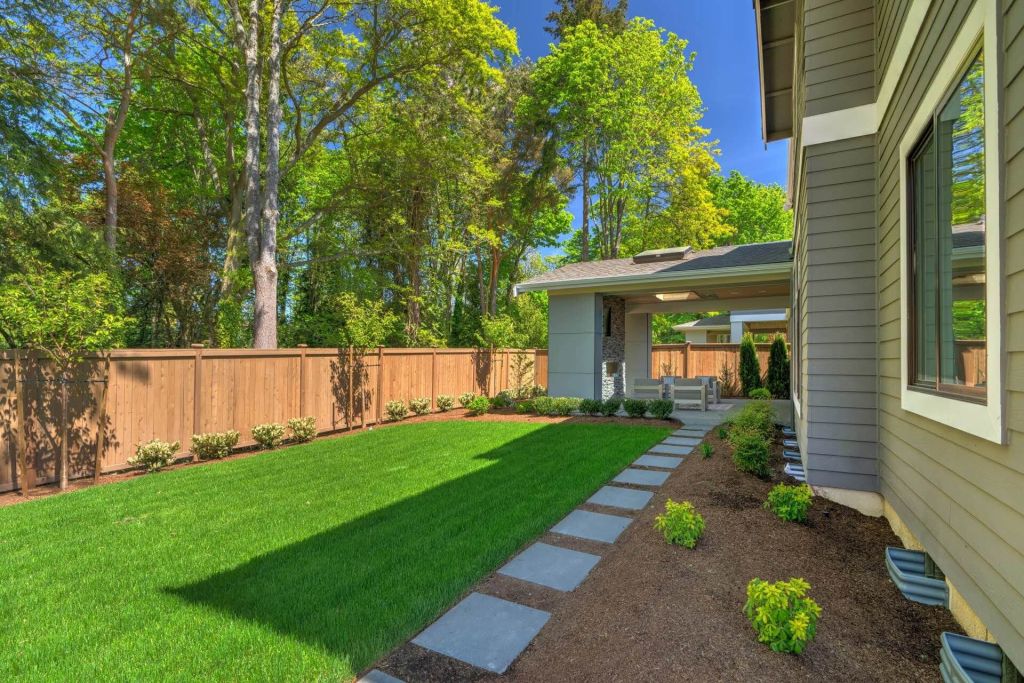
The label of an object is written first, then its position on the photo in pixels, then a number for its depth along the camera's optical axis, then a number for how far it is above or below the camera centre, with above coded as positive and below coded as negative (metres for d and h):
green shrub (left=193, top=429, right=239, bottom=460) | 6.78 -1.48
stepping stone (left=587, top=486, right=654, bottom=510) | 4.29 -1.44
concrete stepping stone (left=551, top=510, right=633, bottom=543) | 3.61 -1.46
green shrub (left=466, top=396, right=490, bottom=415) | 11.03 -1.37
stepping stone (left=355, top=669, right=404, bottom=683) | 2.03 -1.47
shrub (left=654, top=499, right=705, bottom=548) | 3.11 -1.21
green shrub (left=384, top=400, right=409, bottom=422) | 10.18 -1.38
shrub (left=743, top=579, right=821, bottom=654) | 1.99 -1.18
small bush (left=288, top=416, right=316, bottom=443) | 8.10 -1.46
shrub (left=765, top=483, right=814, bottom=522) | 3.40 -1.14
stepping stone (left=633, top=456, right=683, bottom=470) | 5.63 -1.41
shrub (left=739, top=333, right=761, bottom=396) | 14.21 -0.50
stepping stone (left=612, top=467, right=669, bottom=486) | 4.94 -1.43
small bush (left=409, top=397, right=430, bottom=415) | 10.83 -1.38
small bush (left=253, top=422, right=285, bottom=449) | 7.57 -1.46
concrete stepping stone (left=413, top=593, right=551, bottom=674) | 2.19 -1.47
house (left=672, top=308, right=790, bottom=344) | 19.52 +1.17
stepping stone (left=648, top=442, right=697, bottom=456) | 6.30 -1.40
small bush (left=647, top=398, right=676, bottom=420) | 9.02 -1.15
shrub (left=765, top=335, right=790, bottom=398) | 13.75 -0.56
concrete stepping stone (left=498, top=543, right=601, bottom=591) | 2.91 -1.47
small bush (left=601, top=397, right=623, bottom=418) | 9.57 -1.21
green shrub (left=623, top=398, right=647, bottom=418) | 9.23 -1.17
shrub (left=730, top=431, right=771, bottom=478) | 4.77 -1.10
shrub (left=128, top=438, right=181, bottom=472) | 6.17 -1.49
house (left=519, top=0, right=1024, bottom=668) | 1.68 +0.43
